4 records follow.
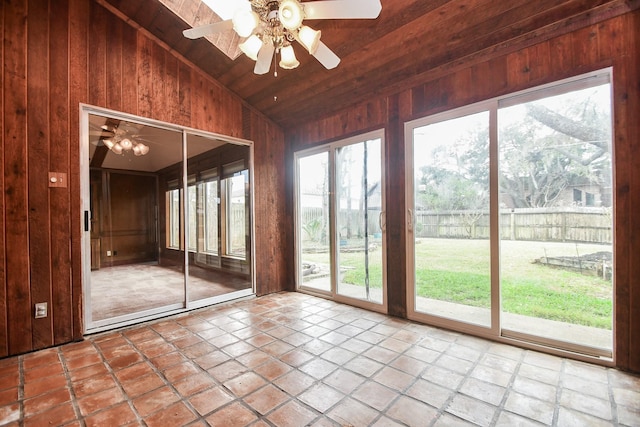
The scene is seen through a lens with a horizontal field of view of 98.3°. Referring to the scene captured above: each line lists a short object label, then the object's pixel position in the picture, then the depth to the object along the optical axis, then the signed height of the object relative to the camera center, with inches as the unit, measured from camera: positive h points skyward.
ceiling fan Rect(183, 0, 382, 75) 66.4 +49.2
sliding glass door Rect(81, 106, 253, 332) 125.0 -0.9
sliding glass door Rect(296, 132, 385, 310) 135.6 -4.2
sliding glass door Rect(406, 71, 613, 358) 86.4 -2.9
